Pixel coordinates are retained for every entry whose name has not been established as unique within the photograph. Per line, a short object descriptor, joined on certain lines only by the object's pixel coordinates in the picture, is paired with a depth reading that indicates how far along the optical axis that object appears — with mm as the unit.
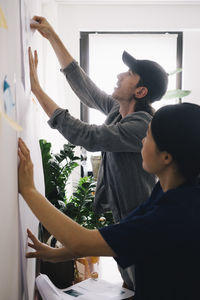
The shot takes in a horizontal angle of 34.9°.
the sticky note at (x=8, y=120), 598
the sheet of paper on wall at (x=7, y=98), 626
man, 1175
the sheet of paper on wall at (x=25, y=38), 937
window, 3744
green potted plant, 1597
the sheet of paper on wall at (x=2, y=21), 603
